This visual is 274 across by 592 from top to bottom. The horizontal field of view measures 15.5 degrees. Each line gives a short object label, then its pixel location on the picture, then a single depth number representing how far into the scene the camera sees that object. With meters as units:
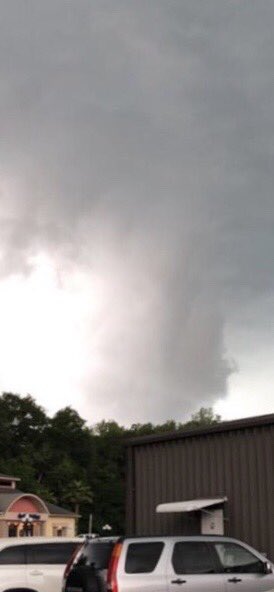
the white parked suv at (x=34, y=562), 18.50
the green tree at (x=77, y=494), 97.94
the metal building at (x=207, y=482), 19.98
